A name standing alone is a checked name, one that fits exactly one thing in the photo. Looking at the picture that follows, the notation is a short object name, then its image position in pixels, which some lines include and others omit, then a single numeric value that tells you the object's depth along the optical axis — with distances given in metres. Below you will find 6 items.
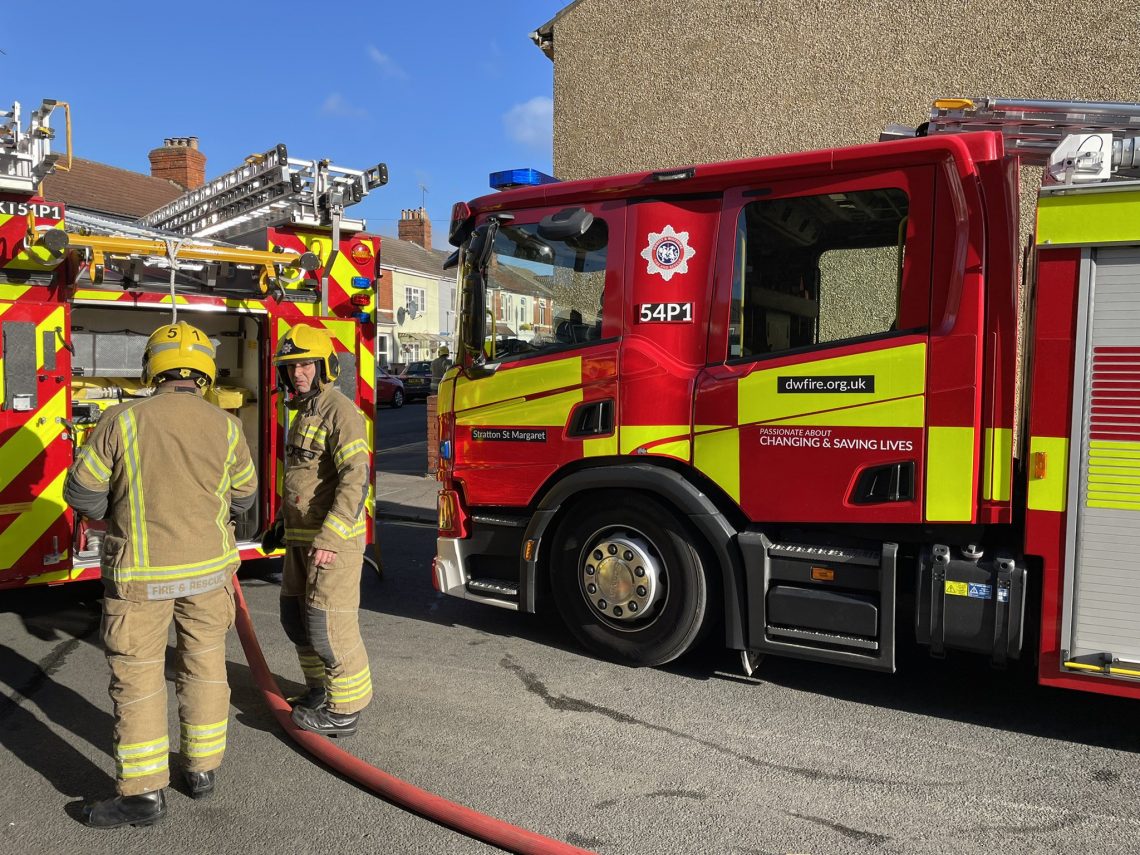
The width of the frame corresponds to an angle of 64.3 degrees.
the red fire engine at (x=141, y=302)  4.90
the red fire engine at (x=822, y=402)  3.50
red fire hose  2.79
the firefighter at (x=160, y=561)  3.06
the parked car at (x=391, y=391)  26.20
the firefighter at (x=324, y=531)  3.63
